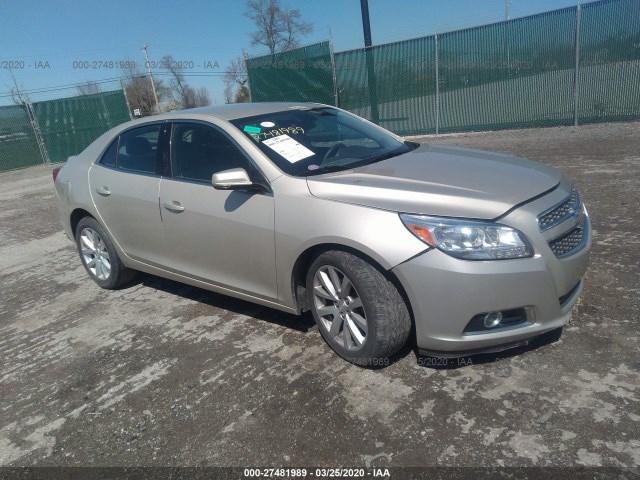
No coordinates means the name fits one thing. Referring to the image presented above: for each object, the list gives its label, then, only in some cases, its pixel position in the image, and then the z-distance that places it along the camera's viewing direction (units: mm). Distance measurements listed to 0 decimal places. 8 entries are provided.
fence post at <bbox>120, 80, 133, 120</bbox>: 18250
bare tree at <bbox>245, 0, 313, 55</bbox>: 43812
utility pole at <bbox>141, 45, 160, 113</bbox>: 50600
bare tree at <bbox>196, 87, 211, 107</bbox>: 52094
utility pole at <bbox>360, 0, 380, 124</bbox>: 12875
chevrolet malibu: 2566
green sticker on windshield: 3554
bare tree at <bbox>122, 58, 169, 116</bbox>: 46066
